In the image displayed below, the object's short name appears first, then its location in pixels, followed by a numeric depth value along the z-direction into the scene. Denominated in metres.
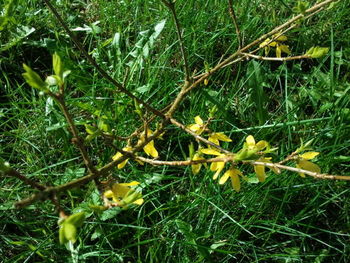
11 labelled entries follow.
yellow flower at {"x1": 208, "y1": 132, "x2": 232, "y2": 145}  0.37
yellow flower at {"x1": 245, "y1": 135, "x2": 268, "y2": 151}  0.34
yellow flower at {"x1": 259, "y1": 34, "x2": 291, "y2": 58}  0.45
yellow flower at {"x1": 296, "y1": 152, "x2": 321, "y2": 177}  0.32
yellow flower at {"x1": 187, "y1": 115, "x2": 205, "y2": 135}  0.39
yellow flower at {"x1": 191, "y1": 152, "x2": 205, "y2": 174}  0.33
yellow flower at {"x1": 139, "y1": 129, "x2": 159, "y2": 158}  0.36
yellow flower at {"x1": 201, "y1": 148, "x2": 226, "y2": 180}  0.33
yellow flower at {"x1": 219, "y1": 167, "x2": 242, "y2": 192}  0.34
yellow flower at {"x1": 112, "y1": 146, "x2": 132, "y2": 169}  0.35
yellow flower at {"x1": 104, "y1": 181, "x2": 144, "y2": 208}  0.27
